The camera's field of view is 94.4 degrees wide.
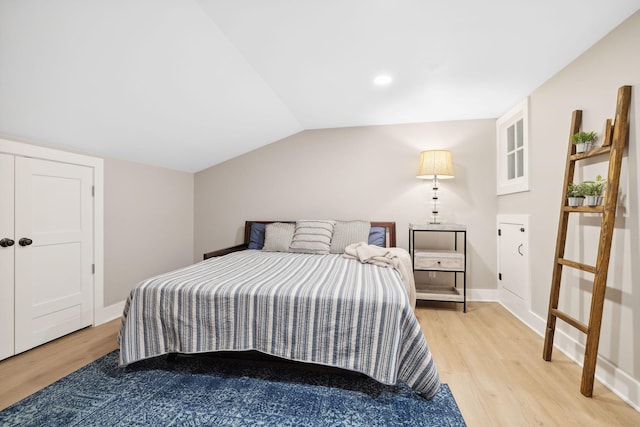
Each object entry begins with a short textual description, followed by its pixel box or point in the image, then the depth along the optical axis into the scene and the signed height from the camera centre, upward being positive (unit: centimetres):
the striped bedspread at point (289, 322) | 164 -72
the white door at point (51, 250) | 224 -48
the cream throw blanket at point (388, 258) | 257 -49
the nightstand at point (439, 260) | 321 -58
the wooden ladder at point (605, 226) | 166 -7
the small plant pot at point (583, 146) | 193 +44
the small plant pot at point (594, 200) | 181 +8
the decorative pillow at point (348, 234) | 343 -36
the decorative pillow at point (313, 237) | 341 -41
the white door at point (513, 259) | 291 -52
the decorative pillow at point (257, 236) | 379 -47
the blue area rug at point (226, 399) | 150 -113
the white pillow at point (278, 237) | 355 -44
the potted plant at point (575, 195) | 193 +12
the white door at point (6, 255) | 211 -47
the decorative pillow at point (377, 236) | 351 -37
